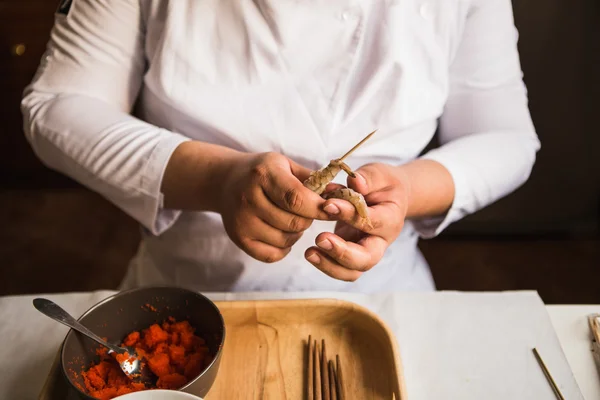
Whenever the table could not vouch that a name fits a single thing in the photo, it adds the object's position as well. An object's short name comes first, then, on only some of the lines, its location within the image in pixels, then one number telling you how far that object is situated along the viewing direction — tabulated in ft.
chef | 2.62
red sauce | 2.03
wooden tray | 2.16
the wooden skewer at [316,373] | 2.10
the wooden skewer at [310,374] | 2.11
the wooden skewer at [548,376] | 2.15
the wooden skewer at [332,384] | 2.11
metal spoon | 2.07
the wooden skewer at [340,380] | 2.11
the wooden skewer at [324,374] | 2.11
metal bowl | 2.06
